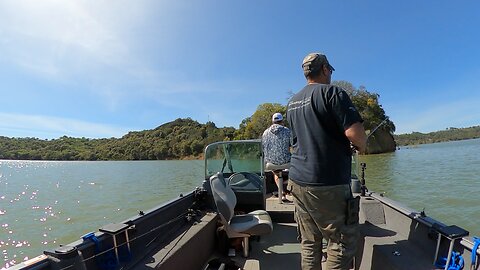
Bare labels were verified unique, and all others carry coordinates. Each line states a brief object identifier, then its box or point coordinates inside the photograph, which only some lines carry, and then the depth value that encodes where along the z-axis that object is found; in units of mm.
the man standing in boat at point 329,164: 1508
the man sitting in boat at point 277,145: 4199
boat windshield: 3934
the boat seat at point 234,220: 2748
